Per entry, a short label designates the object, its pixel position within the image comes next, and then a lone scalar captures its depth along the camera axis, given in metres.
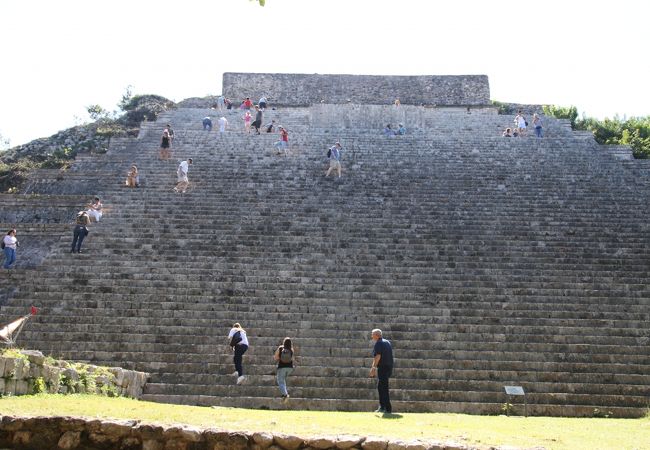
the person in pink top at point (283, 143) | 20.86
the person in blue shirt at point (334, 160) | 19.25
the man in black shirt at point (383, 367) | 9.09
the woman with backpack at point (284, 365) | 9.88
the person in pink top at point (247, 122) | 23.58
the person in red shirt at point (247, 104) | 26.65
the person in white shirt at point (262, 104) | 27.63
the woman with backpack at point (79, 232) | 14.93
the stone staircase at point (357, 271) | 11.11
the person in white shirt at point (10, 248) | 15.17
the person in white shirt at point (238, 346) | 10.70
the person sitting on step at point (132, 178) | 18.20
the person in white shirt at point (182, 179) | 18.12
